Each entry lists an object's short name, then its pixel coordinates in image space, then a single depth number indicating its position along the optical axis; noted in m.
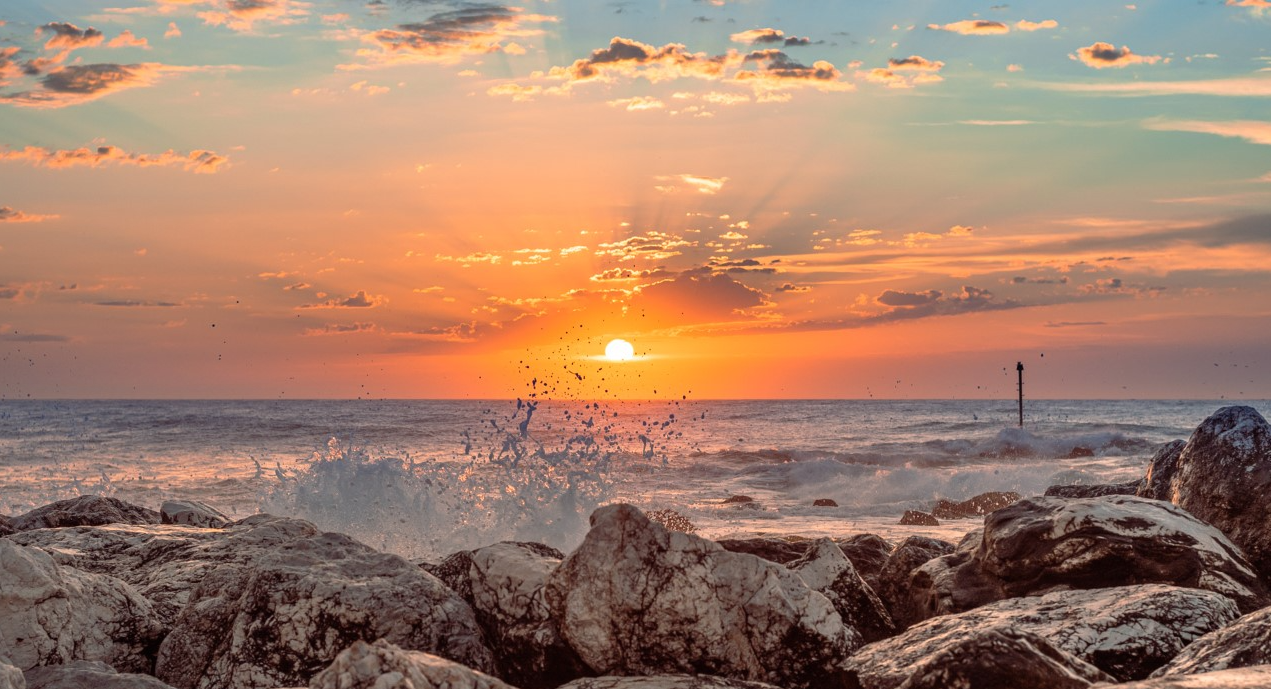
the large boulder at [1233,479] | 7.43
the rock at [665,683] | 4.24
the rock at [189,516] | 9.62
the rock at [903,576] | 7.20
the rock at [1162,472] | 8.84
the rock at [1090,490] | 10.01
